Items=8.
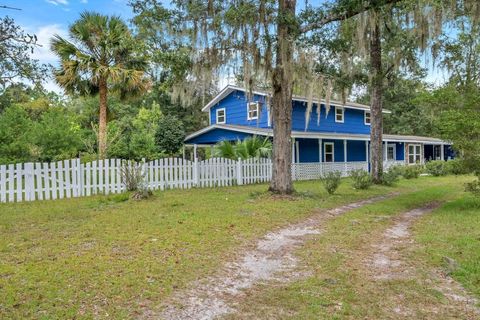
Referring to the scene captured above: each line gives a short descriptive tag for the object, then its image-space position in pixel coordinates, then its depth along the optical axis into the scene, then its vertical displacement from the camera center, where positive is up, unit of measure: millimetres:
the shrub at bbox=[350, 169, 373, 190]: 13883 -840
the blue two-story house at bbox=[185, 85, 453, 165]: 20709 +1763
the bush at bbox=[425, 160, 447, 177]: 23078 -709
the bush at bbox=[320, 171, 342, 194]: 12062 -809
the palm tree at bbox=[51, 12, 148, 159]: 17141 +4769
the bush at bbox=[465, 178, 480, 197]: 8819 -730
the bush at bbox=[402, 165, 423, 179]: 20734 -864
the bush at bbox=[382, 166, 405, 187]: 15945 -882
